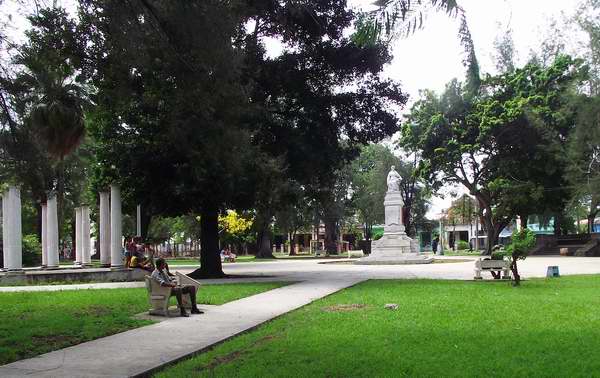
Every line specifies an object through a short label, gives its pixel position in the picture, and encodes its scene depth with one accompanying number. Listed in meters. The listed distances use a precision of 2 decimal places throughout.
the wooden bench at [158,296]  11.99
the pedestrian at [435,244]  64.38
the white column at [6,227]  24.05
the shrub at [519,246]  17.23
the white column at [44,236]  31.26
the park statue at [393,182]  42.88
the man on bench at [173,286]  11.94
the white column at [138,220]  30.57
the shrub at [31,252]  41.12
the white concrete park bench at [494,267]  19.89
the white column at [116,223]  25.72
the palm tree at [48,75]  9.98
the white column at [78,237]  34.56
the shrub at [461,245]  78.81
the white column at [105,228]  28.42
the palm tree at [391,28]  5.30
